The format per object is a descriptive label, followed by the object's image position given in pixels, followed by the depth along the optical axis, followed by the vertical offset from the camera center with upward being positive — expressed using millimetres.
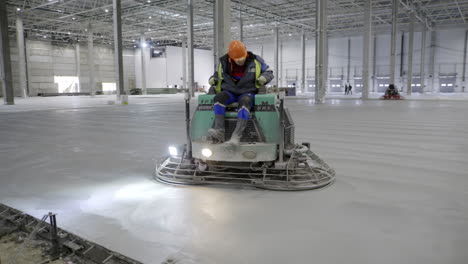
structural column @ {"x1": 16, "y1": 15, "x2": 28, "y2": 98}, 27547 +4270
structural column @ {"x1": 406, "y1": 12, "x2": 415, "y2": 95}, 29969 +3494
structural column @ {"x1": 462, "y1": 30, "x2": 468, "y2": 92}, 37438 +3063
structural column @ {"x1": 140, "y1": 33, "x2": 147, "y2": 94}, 36844 +3999
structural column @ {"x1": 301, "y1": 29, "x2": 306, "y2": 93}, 37256 +4029
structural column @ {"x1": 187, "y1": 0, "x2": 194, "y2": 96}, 22922 +4230
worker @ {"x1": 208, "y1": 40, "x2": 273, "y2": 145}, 3629 +152
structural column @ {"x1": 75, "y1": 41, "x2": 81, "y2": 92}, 39125 +4087
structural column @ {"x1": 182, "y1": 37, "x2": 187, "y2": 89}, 37625 +4961
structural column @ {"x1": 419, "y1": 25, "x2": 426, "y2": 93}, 34281 +4220
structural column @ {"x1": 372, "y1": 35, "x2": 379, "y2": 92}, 42250 +3928
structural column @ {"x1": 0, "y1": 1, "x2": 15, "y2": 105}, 18000 +2018
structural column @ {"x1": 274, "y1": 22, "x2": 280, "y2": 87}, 36194 +5745
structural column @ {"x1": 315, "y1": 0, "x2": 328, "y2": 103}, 19734 +2876
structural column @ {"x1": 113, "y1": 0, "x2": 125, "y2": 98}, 19469 +2843
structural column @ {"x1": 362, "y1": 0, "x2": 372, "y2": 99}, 23373 +4248
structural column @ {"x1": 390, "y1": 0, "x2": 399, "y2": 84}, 25688 +4207
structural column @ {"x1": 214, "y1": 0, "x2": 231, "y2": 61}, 14469 +2923
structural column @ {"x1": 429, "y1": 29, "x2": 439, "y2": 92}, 39084 +4231
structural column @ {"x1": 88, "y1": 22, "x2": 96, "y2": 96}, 31464 +3474
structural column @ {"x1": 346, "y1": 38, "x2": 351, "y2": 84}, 43981 +3365
